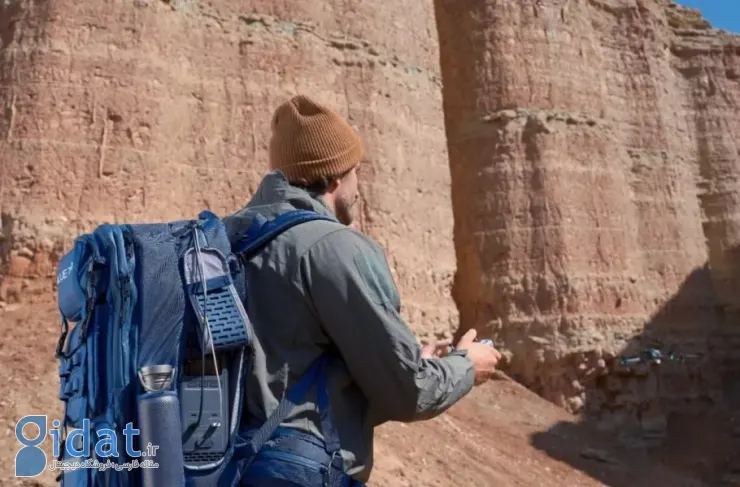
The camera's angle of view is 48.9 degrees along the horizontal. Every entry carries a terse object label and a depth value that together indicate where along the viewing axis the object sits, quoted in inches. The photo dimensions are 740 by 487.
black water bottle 69.4
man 74.2
